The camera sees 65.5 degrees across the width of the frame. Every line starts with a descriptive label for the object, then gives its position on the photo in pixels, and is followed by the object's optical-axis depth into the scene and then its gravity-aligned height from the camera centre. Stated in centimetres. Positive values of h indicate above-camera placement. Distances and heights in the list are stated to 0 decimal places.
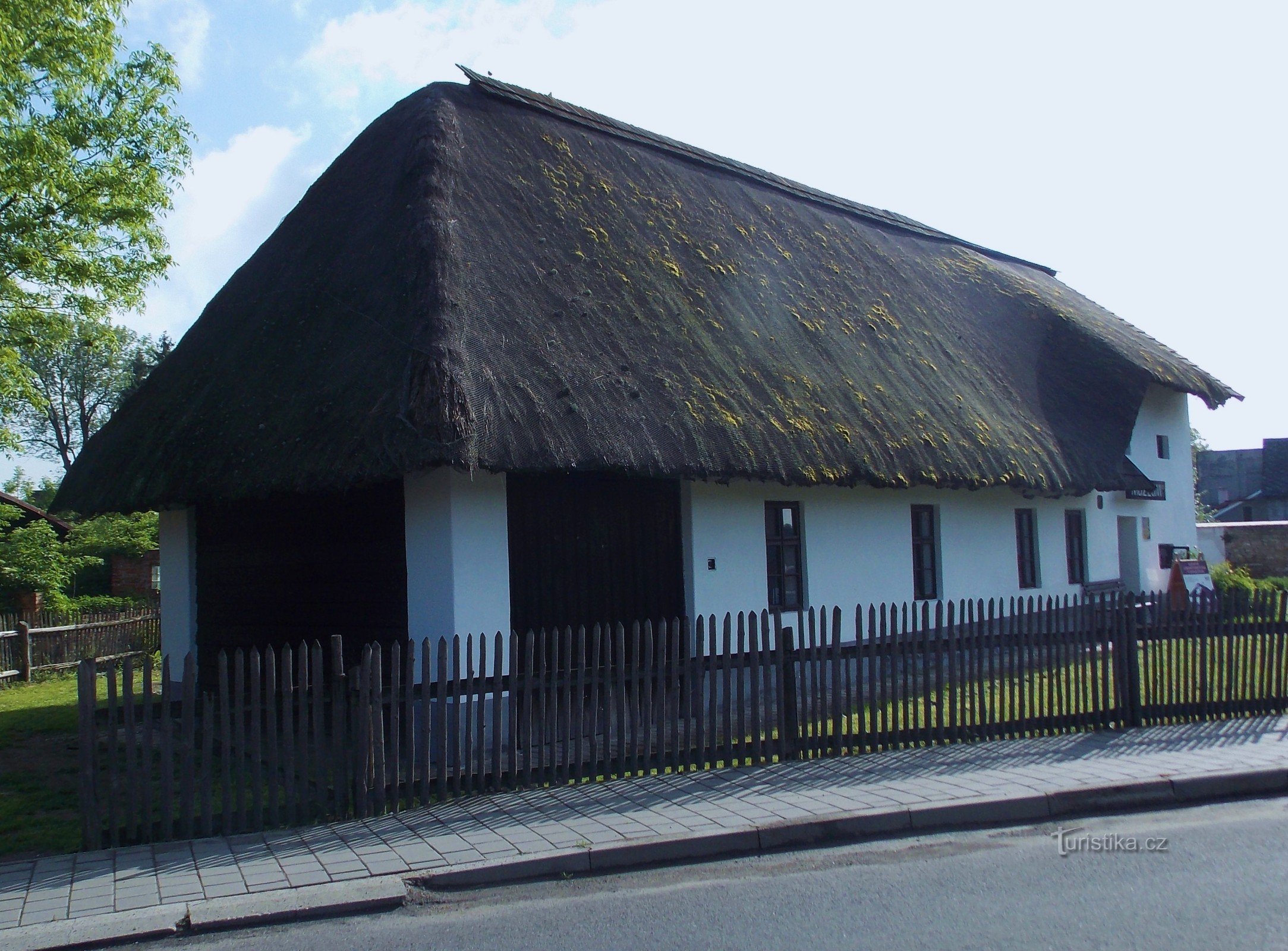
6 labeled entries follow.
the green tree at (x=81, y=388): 5705 +1016
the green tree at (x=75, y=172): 1571 +640
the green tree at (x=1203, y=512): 4874 +66
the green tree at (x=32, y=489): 5425 +438
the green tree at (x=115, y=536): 2928 +77
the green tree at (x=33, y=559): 2342 +15
